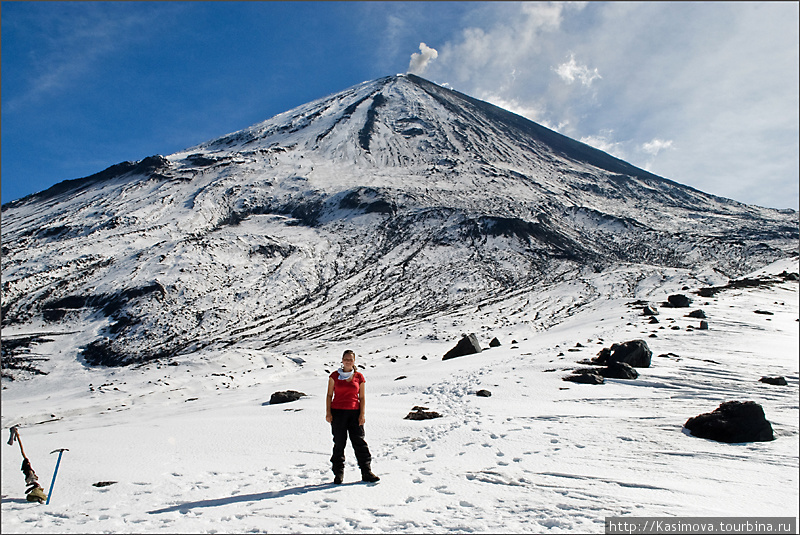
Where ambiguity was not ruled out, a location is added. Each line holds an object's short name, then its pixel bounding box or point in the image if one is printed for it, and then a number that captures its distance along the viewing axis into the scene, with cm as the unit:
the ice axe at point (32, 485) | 556
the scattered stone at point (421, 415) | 976
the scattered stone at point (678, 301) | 2589
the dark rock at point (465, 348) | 2095
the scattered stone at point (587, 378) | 1195
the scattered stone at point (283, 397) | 1373
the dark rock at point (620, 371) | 1210
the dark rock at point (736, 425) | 739
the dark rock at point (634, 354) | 1325
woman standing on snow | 623
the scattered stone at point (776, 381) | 1076
